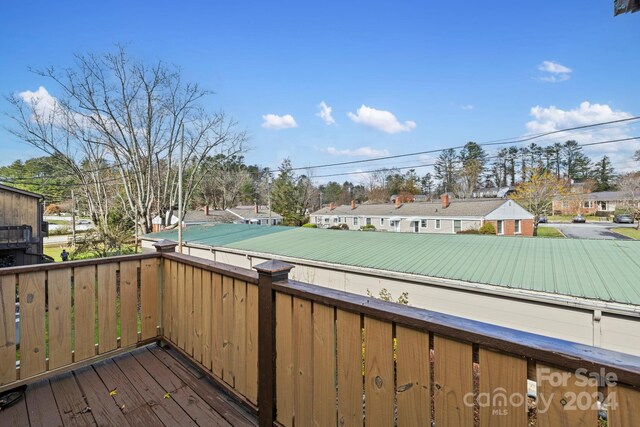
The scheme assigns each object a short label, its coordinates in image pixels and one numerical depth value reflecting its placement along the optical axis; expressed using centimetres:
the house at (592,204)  3532
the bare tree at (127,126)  1783
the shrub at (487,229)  2127
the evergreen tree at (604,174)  4516
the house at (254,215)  3572
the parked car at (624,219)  3019
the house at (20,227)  1327
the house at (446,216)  2309
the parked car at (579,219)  3330
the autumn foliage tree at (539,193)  2512
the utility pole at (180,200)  1373
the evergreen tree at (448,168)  4572
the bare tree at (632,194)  2753
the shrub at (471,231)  2155
